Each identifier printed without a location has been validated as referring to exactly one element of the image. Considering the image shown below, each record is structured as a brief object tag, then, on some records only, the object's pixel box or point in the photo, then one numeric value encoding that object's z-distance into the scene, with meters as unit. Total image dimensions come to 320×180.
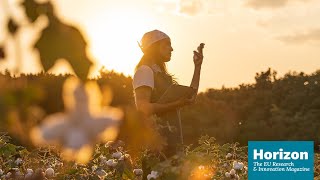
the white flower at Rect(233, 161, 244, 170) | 8.90
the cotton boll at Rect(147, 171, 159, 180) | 5.90
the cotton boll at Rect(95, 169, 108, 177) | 7.10
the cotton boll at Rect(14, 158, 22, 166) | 8.16
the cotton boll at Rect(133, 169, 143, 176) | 7.54
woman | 5.40
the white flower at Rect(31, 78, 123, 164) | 0.94
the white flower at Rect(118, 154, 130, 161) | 7.22
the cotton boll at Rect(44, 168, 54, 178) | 7.12
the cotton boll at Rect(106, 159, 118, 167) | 7.28
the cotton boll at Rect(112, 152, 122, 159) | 7.37
